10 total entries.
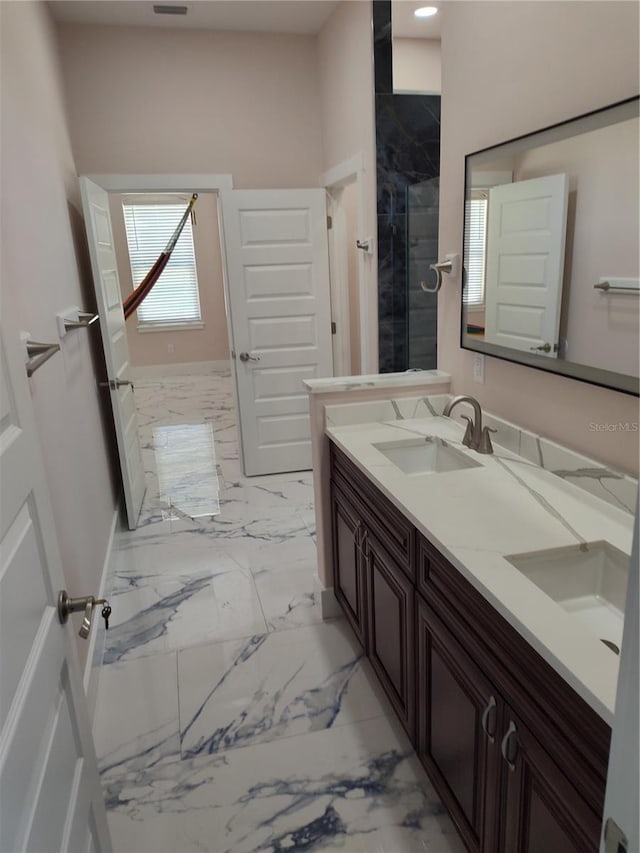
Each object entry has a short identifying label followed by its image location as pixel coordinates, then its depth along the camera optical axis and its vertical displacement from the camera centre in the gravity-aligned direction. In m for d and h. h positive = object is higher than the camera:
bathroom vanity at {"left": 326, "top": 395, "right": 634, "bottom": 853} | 0.94 -0.74
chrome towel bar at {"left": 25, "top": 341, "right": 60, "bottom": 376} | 1.43 -0.18
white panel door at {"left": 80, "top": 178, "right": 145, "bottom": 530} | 3.10 -0.33
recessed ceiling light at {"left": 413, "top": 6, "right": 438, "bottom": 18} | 3.00 +1.29
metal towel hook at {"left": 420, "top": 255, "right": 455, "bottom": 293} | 2.26 -0.02
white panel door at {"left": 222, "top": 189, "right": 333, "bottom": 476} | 3.83 -0.30
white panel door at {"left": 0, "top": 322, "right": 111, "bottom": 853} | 0.79 -0.60
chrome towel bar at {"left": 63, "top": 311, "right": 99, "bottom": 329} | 2.46 -0.19
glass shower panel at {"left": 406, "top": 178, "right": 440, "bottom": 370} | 3.19 -0.03
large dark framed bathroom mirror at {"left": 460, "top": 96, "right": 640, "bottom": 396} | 1.36 +0.03
